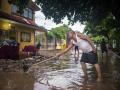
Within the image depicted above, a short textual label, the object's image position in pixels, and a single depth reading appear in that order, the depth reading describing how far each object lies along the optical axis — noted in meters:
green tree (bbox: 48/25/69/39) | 17.30
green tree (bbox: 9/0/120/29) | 5.52
